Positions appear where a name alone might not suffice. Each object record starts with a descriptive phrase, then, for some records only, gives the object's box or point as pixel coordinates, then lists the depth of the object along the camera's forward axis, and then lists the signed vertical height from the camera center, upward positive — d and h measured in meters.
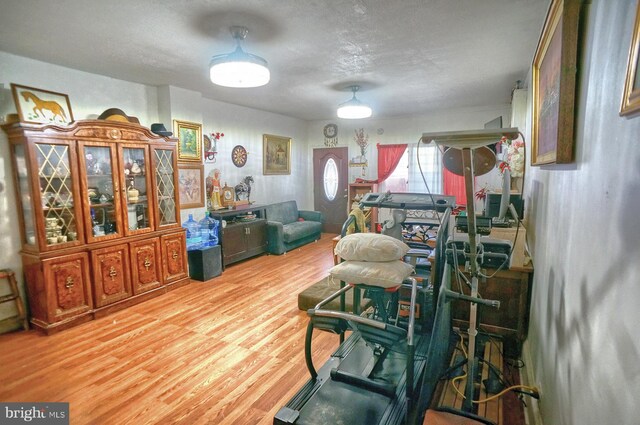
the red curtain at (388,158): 6.79 +0.43
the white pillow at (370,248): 1.98 -0.43
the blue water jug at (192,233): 4.60 -0.77
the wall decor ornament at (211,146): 5.16 +0.54
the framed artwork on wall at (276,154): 6.45 +0.52
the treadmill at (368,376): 1.71 -1.24
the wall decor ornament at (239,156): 5.73 +0.43
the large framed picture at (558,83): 1.31 +0.44
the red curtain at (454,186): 6.21 -0.16
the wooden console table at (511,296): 2.44 -0.93
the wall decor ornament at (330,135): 7.48 +1.02
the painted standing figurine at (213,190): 5.16 -0.16
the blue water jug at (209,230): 4.79 -0.75
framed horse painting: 3.01 +0.74
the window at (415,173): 6.45 +0.10
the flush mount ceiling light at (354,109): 4.25 +0.92
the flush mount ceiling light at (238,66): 2.54 +0.90
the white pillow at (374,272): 1.92 -0.57
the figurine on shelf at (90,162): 3.38 +0.20
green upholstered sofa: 5.74 -0.91
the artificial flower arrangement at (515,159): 3.18 +0.18
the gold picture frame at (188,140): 4.52 +0.58
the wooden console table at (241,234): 4.93 -0.88
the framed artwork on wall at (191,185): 4.65 -0.07
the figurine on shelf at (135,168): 3.82 +0.15
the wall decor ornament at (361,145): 7.20 +0.74
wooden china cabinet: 3.01 -0.39
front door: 7.51 -0.15
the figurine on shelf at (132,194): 3.77 -0.16
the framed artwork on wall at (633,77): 0.69 +0.22
